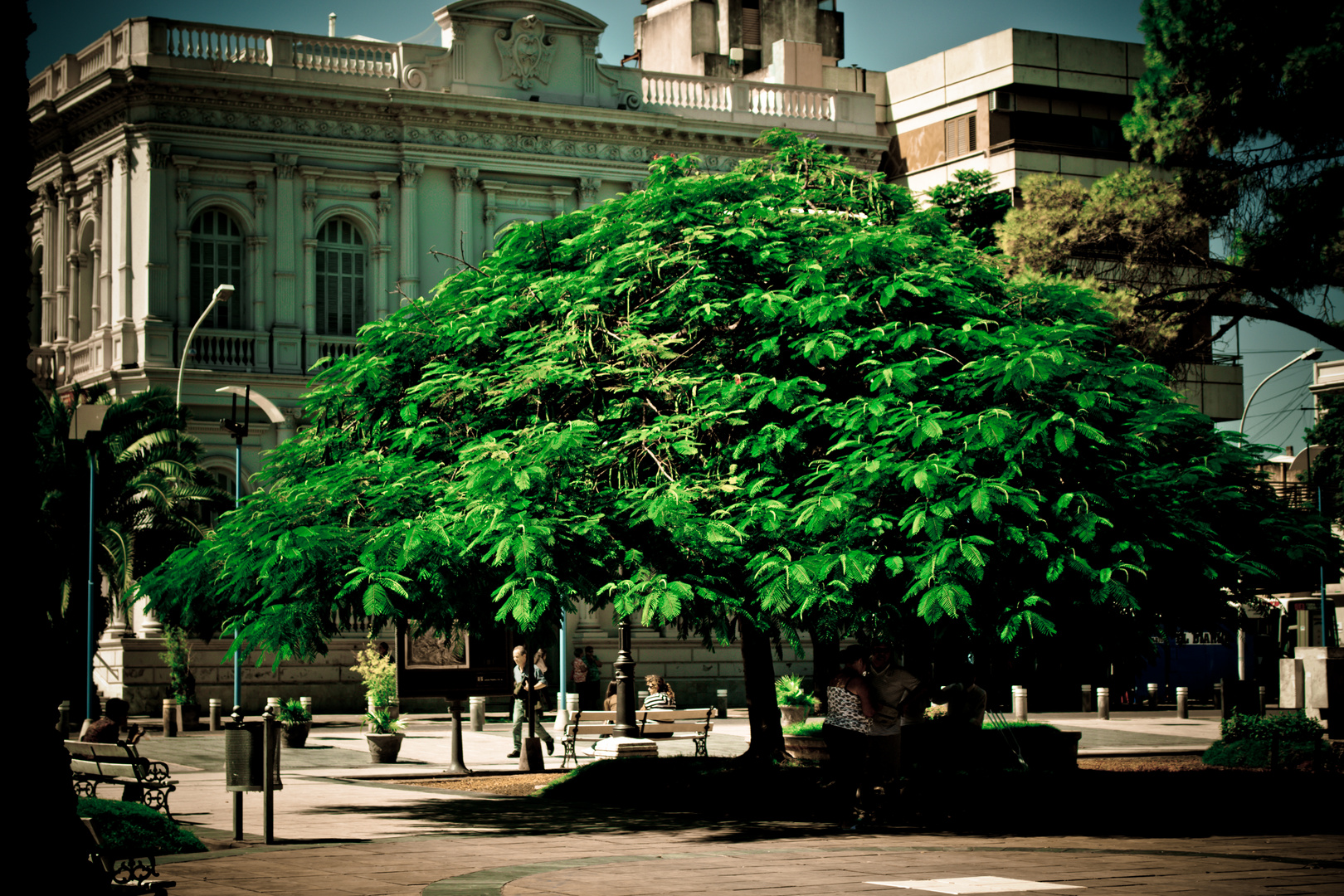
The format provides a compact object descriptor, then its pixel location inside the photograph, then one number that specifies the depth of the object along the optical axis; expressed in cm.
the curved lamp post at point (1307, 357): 4192
